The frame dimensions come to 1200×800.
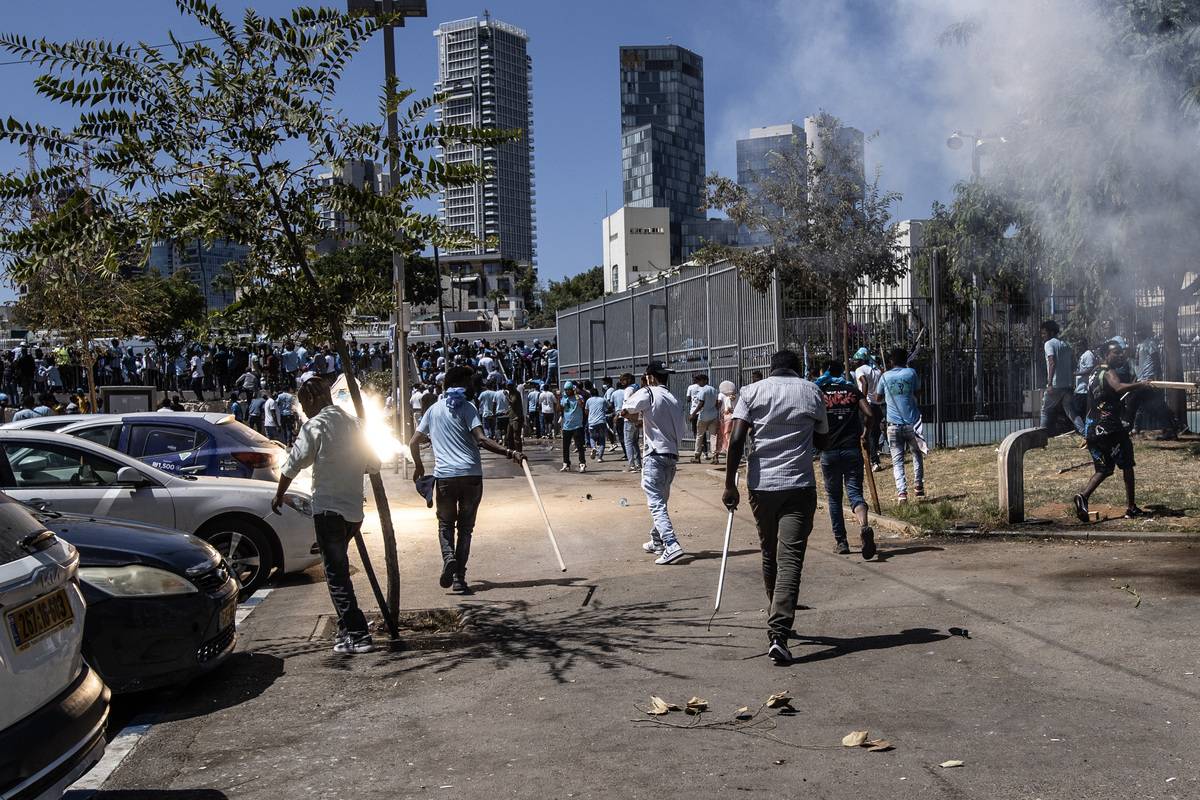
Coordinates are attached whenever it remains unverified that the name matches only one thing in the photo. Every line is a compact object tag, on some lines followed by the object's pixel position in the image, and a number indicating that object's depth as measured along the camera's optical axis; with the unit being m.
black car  5.72
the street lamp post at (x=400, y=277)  16.61
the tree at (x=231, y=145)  6.61
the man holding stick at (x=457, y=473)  9.08
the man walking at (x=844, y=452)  9.58
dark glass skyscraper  192.95
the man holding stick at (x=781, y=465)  6.59
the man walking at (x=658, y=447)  10.28
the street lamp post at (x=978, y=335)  18.77
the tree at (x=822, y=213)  22.48
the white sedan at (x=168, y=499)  8.98
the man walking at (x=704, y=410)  19.62
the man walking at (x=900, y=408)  12.42
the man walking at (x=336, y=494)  7.04
